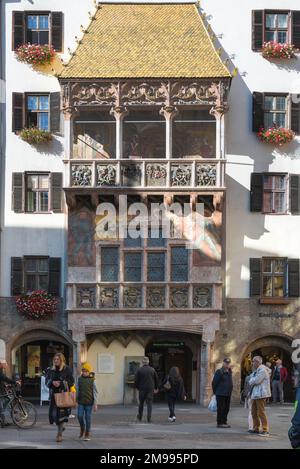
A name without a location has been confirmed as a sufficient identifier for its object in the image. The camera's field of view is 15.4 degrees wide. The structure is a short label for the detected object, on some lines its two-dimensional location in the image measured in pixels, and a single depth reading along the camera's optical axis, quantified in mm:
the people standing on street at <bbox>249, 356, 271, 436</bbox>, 25172
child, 23594
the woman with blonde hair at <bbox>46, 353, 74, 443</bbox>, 24188
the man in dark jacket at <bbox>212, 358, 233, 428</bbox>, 26777
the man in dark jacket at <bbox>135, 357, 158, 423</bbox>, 28719
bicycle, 26453
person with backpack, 29281
